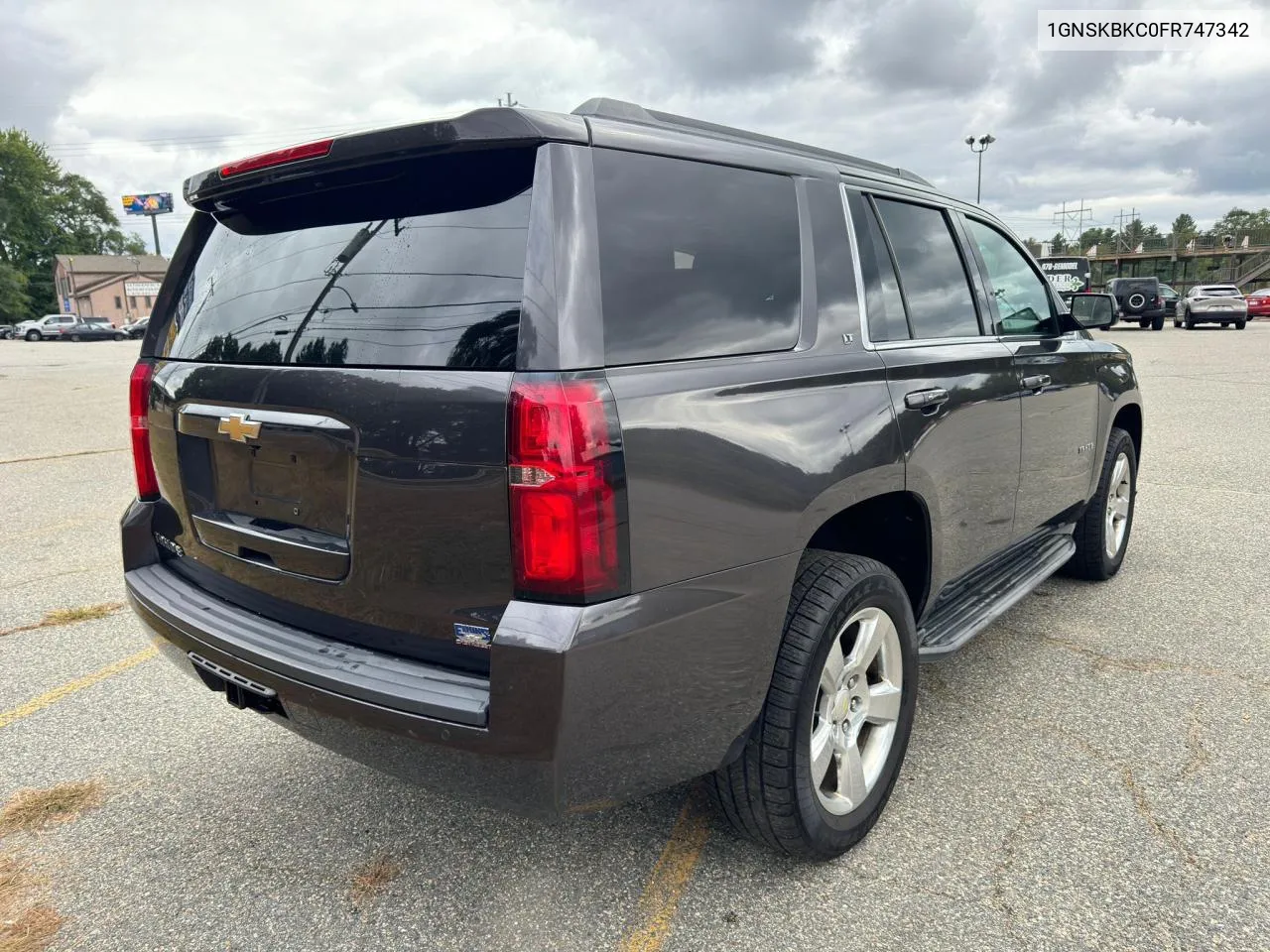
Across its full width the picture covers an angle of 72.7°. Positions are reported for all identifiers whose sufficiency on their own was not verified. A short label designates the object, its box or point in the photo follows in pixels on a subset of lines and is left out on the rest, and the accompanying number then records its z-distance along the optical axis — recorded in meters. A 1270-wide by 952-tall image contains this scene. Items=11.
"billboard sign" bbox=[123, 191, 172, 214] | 95.25
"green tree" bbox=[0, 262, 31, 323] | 68.69
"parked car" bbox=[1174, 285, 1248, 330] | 28.94
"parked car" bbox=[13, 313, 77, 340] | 51.81
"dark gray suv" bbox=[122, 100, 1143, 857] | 1.75
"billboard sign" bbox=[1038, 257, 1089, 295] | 29.00
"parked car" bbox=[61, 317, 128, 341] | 52.12
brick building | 82.44
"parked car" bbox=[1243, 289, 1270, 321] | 36.19
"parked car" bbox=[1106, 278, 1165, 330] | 28.14
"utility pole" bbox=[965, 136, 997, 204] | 41.59
